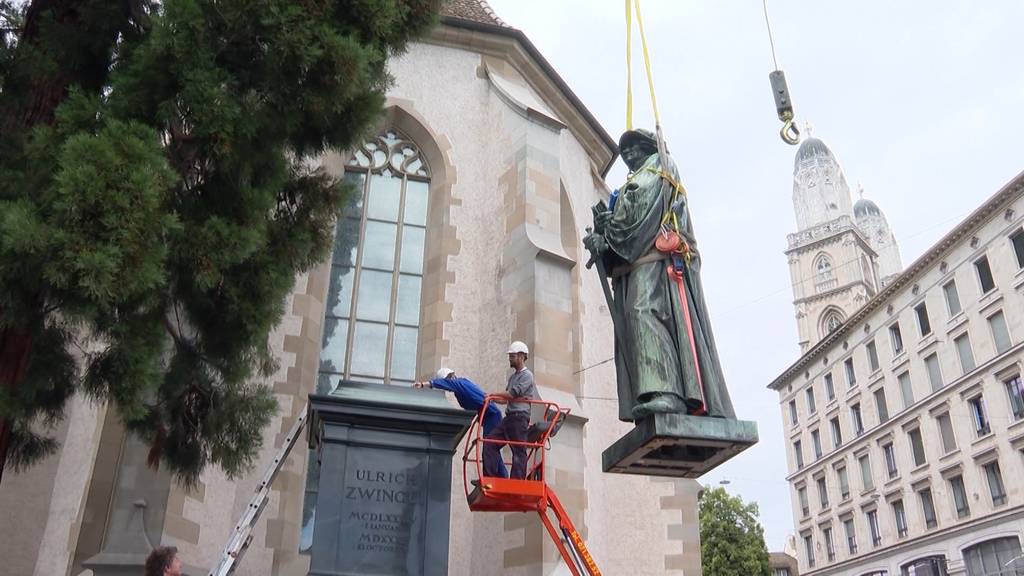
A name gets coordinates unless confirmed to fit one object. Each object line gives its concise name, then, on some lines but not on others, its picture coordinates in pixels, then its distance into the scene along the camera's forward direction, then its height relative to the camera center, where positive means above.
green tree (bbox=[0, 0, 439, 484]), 4.29 +2.67
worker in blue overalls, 5.35 +1.75
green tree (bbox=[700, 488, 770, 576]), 33.94 +5.62
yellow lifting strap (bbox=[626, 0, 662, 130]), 5.91 +4.13
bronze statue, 4.85 +2.19
